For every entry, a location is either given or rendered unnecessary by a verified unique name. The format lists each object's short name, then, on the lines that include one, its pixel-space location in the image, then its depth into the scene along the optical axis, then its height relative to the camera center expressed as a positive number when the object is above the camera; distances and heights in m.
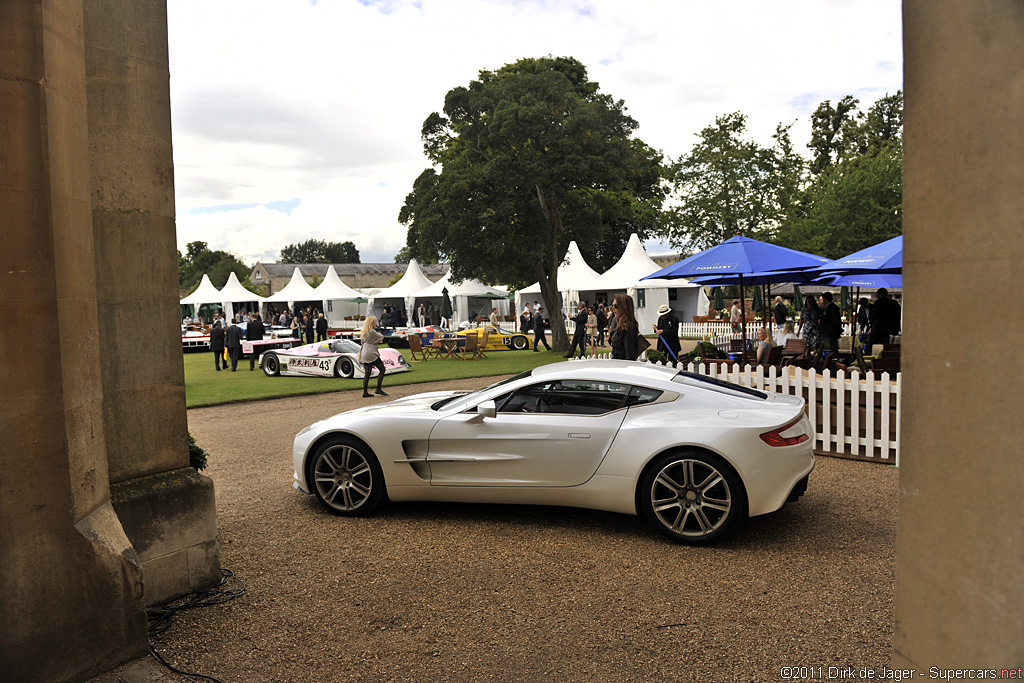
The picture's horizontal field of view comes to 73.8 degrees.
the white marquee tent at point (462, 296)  35.75 +0.84
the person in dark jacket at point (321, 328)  27.50 -0.57
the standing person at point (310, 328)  32.78 -0.67
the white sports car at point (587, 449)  5.12 -1.13
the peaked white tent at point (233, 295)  42.50 +1.30
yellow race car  27.88 -1.29
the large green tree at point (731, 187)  35.88 +6.27
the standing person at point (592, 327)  24.97 -0.68
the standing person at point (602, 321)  23.04 -0.44
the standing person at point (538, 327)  27.02 -0.69
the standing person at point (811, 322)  14.35 -0.38
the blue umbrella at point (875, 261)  10.05 +0.64
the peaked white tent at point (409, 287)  37.78 +1.45
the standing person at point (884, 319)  12.59 -0.30
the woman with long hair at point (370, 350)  14.44 -0.79
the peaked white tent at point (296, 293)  40.81 +1.31
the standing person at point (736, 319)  24.21 -0.47
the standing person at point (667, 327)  12.85 -0.38
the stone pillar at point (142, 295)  4.19 +0.14
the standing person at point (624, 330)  10.08 -0.33
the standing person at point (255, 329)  24.20 -0.50
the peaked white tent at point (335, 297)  39.53 +0.97
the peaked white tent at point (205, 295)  44.22 +1.38
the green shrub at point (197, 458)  4.96 -1.03
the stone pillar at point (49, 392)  3.15 -0.35
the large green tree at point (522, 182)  23.69 +4.58
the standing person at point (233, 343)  21.64 -0.87
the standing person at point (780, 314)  23.35 -0.31
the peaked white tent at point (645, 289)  31.08 +0.92
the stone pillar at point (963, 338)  1.95 -0.11
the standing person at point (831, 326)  13.78 -0.45
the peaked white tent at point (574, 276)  33.06 +1.61
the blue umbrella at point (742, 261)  11.27 +0.75
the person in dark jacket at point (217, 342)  21.95 -0.84
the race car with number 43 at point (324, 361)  19.16 -1.35
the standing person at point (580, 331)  21.78 -0.72
